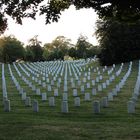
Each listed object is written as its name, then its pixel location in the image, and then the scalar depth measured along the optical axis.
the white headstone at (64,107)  14.19
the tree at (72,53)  98.44
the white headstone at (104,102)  15.55
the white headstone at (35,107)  14.37
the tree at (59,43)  146.94
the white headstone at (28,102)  16.19
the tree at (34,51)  94.78
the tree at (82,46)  97.98
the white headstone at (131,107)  13.89
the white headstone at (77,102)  15.87
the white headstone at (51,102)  16.11
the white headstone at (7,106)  14.62
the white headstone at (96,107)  13.88
